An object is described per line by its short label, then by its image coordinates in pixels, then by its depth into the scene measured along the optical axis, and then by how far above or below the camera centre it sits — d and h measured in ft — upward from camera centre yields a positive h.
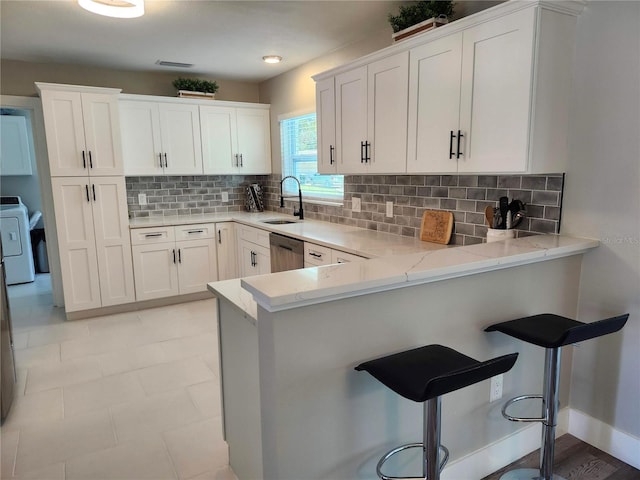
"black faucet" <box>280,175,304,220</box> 14.52 -0.92
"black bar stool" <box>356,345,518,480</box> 4.09 -2.08
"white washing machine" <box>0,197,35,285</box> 17.26 -2.66
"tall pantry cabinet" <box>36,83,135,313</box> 12.39 -0.48
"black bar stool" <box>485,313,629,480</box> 5.33 -2.12
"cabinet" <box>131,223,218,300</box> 13.99 -2.79
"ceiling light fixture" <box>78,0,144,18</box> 7.72 +3.09
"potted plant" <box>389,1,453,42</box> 8.04 +2.99
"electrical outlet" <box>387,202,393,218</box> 10.84 -0.90
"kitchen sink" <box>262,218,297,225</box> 14.11 -1.54
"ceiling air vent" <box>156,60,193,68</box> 13.61 +3.62
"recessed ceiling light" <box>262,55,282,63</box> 12.98 +3.55
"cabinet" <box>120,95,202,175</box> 13.96 +1.31
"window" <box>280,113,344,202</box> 13.70 +0.45
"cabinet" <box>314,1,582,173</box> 6.45 +1.34
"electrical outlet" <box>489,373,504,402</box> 6.44 -3.25
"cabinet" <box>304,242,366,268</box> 9.23 -1.85
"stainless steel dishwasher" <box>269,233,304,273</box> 11.10 -2.10
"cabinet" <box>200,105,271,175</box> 15.35 +1.31
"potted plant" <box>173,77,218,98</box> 14.87 +3.08
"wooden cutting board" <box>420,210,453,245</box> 9.10 -1.16
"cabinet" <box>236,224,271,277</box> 12.99 -2.41
